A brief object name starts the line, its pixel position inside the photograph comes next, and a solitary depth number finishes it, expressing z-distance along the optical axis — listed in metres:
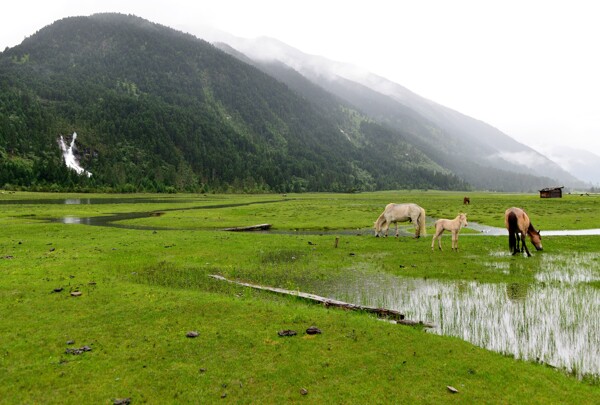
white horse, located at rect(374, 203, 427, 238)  37.69
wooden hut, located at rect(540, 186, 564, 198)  119.34
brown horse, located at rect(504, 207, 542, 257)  27.52
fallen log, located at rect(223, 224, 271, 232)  45.64
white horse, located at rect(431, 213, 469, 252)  28.88
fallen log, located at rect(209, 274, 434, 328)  13.93
